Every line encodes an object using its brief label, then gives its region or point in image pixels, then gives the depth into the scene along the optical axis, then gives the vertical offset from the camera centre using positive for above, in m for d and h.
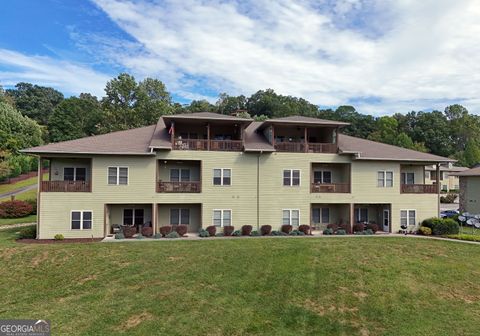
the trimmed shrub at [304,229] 25.55 -3.47
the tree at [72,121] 70.38 +13.87
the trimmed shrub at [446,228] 26.06 -3.48
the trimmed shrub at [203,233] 23.81 -3.56
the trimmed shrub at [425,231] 26.34 -3.76
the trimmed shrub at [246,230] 24.72 -3.43
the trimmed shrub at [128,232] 23.14 -3.34
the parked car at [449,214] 35.46 -3.29
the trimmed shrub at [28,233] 22.60 -3.40
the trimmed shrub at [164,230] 23.86 -3.33
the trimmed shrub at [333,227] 26.50 -3.45
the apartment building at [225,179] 23.44 +0.39
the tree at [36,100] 100.62 +27.12
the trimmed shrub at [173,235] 23.52 -3.62
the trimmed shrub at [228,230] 24.50 -3.40
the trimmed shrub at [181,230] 24.00 -3.32
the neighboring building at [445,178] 57.51 +1.15
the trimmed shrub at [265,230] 25.00 -3.47
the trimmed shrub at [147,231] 23.47 -3.34
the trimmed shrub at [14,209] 30.56 -2.30
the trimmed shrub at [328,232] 25.72 -3.73
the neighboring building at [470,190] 35.61 -0.73
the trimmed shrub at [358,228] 26.36 -3.51
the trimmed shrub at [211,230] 24.28 -3.37
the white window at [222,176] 25.34 +0.61
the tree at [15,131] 50.59 +9.15
